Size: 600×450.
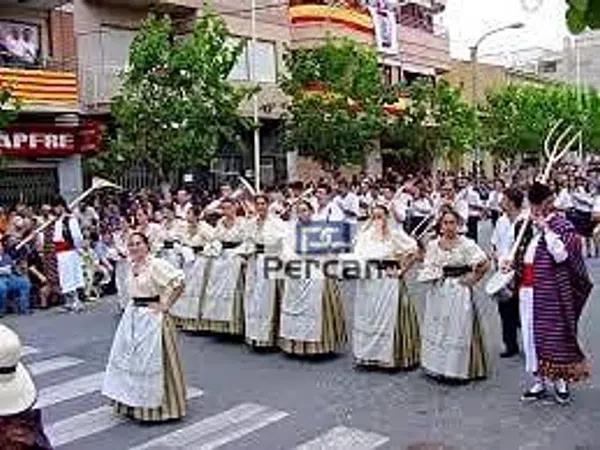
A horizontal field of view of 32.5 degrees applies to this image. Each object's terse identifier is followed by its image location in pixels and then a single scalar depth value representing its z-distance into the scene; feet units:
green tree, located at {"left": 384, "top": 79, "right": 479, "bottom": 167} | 113.70
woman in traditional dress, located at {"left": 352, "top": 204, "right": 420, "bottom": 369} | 32.09
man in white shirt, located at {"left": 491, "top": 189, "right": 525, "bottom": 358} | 33.73
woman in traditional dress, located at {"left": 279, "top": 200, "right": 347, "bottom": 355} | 34.30
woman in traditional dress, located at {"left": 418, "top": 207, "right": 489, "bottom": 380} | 29.99
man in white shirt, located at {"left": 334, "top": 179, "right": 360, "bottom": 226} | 63.72
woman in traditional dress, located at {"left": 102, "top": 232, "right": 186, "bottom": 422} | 26.96
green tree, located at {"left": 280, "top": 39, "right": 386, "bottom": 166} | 93.81
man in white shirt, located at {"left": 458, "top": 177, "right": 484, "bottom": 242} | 67.51
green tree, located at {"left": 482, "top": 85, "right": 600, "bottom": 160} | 143.54
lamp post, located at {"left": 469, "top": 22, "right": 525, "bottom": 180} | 115.03
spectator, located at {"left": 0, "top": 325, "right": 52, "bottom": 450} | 11.70
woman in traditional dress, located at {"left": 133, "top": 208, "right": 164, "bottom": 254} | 41.14
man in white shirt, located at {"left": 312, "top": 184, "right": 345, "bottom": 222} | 51.06
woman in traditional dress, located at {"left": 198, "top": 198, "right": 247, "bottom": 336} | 37.93
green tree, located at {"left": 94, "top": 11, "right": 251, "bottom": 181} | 71.20
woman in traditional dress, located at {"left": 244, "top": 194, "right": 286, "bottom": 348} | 35.68
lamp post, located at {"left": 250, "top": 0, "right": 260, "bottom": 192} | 89.63
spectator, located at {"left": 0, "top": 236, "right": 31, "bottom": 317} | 48.14
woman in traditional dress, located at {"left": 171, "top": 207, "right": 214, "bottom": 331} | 39.50
